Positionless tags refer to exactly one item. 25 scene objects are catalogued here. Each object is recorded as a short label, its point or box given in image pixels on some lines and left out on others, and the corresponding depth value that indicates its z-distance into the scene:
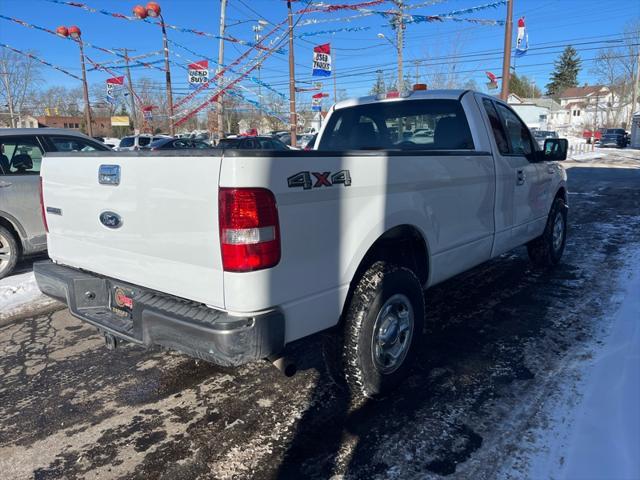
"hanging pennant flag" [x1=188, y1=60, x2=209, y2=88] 19.91
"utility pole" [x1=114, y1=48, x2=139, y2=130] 20.00
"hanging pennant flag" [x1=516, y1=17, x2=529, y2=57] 17.58
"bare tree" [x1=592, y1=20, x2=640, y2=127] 62.83
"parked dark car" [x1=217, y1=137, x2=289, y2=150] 16.12
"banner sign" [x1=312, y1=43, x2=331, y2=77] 18.64
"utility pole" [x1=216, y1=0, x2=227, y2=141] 20.13
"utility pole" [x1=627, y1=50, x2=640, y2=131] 48.56
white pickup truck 2.33
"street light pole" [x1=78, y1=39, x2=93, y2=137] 28.29
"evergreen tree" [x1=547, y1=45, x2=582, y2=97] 92.88
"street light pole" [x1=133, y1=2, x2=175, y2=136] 15.80
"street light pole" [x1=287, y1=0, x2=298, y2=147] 19.25
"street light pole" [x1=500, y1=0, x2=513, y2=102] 17.03
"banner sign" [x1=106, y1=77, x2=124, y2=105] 25.12
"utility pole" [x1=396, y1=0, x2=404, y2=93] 21.51
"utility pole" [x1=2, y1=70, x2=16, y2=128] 52.48
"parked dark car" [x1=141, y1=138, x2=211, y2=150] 17.68
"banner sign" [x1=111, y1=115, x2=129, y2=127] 49.25
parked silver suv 6.17
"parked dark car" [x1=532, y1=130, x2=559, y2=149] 38.36
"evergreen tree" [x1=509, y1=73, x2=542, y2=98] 88.50
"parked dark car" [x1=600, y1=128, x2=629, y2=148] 43.59
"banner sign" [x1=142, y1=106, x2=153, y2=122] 28.79
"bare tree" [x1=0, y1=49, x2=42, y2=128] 52.44
